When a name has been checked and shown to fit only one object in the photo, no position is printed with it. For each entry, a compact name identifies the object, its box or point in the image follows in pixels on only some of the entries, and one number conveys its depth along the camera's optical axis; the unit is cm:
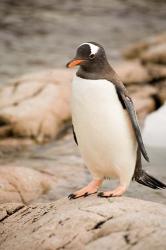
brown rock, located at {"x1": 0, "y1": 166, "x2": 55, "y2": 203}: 1235
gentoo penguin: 913
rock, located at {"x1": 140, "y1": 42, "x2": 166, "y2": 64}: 2266
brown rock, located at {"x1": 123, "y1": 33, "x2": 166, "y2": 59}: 2619
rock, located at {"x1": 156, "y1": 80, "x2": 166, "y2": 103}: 1951
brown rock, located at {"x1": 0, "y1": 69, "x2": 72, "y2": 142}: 1780
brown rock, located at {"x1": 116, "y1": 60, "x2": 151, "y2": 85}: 2113
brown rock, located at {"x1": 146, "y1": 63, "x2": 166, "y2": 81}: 2137
